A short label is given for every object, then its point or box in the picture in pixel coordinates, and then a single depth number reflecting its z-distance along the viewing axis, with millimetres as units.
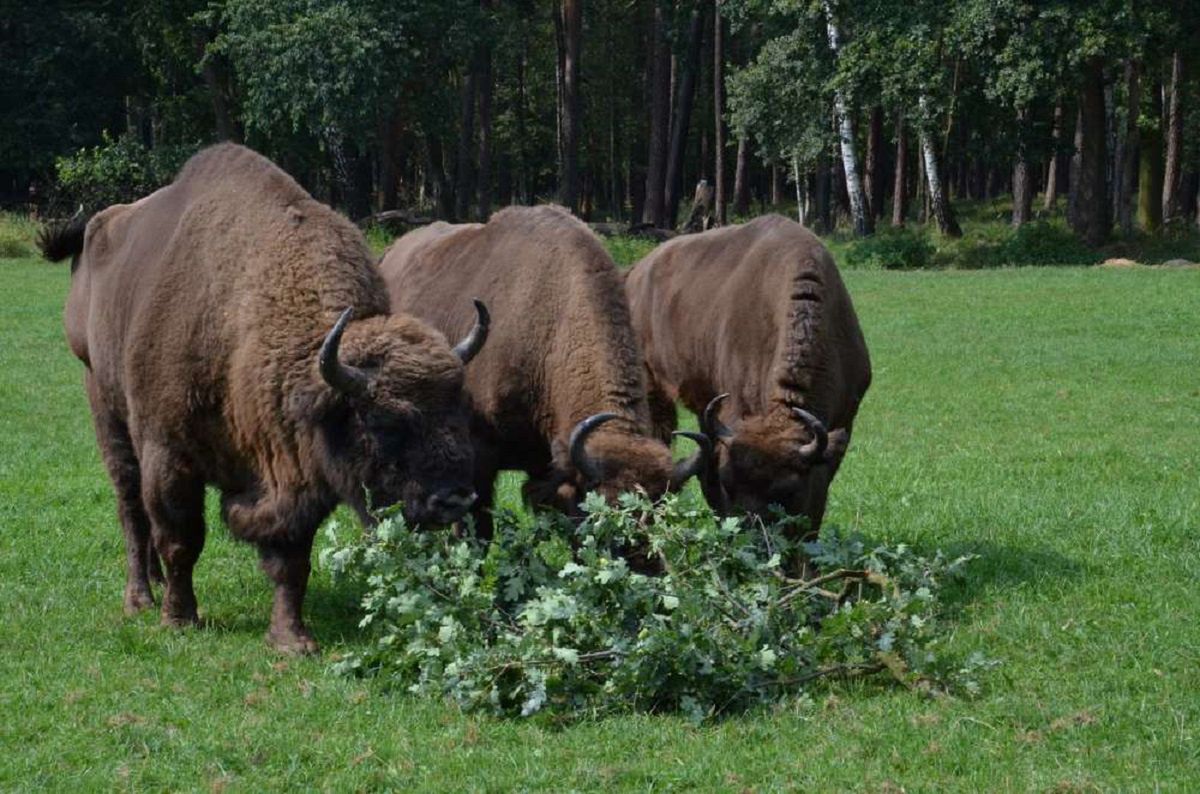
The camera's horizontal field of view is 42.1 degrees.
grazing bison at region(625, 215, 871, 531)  8797
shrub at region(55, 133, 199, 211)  45438
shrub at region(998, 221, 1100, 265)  36662
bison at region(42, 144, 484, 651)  7348
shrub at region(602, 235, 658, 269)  34688
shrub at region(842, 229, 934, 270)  36438
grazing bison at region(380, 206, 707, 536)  8008
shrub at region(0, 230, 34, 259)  39156
